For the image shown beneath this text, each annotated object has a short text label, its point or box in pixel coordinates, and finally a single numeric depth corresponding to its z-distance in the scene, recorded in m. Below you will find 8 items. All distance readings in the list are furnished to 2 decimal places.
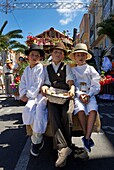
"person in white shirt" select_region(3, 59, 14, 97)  6.64
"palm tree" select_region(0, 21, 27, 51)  15.36
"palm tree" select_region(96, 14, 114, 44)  11.74
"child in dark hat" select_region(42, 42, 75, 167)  1.79
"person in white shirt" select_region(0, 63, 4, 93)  8.09
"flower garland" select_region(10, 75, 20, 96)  3.93
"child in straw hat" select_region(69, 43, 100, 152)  1.89
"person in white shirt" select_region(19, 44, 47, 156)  1.91
